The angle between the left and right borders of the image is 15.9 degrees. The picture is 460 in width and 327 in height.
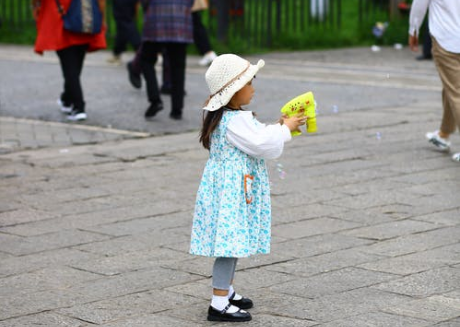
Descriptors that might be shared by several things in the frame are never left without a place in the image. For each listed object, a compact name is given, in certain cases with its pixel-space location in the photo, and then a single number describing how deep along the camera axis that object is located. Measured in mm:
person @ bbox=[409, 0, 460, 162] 12036
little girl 6857
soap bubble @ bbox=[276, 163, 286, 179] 11242
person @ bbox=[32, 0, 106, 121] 15075
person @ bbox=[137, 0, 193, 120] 14901
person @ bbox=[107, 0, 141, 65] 21003
